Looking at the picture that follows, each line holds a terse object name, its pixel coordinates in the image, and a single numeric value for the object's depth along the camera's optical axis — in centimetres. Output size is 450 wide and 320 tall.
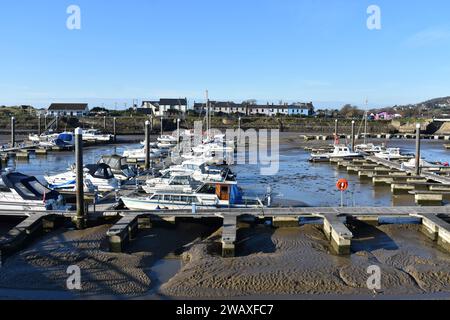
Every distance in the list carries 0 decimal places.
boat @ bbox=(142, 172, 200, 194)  2410
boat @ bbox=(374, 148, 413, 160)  4666
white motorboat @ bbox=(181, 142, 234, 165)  4316
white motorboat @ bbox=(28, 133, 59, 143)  6462
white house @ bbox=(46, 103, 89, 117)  12100
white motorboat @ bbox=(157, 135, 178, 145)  6419
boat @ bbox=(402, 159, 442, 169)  3803
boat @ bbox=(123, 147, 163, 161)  4650
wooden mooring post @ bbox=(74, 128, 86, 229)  1825
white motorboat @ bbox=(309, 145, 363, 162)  4734
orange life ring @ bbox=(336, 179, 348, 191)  2081
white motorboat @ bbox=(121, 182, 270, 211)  2106
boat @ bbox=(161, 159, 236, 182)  3028
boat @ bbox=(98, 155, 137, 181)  3170
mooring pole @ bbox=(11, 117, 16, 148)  5255
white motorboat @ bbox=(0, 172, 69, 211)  1997
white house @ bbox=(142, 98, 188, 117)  12672
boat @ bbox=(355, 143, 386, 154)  5286
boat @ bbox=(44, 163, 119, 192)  2703
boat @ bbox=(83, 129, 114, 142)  7281
